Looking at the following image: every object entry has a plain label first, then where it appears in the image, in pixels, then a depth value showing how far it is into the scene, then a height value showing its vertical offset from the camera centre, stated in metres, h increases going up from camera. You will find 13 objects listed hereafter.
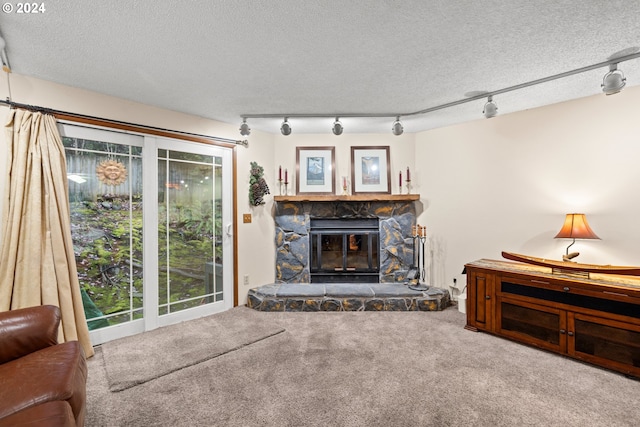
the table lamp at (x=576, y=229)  2.60 -0.16
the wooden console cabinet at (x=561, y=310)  2.14 -0.84
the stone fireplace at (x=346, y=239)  4.10 -0.35
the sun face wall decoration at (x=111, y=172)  2.80 +0.44
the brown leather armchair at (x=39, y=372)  1.14 -0.74
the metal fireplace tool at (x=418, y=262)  3.86 -0.69
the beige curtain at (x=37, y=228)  2.21 -0.08
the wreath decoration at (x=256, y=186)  3.86 +0.39
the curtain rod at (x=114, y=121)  2.33 +0.92
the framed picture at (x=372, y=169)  4.14 +0.64
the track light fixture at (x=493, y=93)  2.05 +1.11
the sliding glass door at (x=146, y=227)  2.75 -0.12
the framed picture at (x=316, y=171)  4.13 +0.62
